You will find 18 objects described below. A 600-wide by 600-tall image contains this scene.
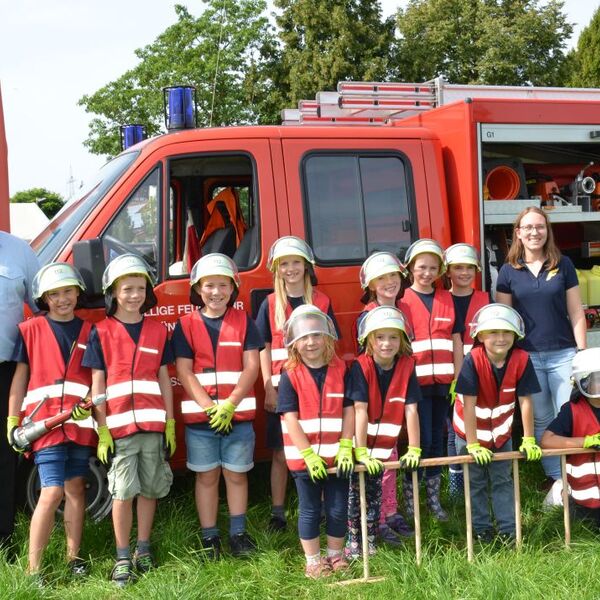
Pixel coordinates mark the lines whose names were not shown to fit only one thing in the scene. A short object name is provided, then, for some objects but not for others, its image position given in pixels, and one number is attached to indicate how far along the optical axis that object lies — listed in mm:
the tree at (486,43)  24781
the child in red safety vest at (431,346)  4293
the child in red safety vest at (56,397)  3736
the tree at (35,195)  36225
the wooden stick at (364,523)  3633
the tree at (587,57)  28016
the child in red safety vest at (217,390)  3951
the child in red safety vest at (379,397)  3785
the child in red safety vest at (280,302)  4129
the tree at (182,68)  22370
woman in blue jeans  4418
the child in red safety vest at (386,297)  4156
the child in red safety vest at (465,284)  4383
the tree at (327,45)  22891
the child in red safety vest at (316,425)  3730
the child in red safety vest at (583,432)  3980
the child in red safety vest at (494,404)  3898
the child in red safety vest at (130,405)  3758
